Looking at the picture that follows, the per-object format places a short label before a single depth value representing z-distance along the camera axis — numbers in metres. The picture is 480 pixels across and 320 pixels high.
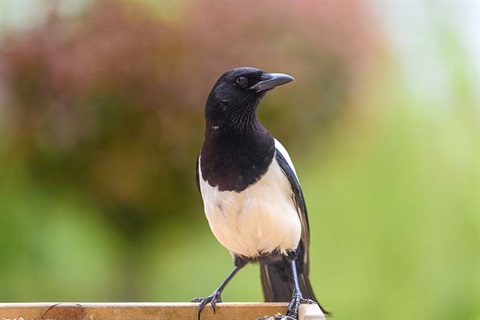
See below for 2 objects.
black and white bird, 4.06
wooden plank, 4.02
